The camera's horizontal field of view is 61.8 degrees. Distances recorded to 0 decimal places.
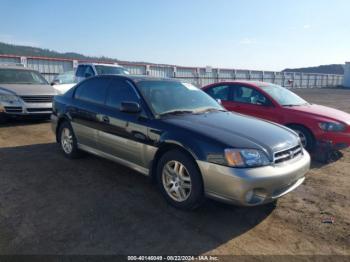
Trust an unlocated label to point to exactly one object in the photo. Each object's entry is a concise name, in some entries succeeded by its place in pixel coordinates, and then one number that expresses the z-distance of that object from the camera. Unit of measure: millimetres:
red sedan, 5906
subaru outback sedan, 3127
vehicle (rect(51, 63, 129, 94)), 12002
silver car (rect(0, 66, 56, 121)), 8148
